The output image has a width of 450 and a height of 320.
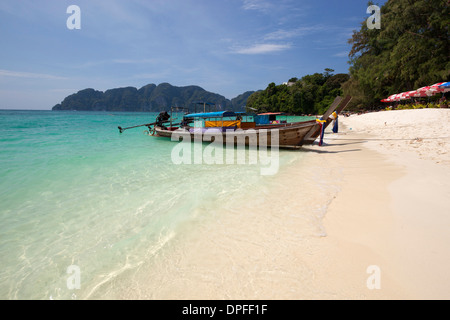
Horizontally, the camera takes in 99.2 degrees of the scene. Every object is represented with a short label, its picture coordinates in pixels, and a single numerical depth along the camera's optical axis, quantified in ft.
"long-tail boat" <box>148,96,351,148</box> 38.73
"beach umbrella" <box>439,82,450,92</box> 60.62
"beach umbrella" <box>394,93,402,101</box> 84.84
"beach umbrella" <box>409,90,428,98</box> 68.83
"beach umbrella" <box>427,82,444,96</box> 64.16
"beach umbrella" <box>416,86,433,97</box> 67.27
